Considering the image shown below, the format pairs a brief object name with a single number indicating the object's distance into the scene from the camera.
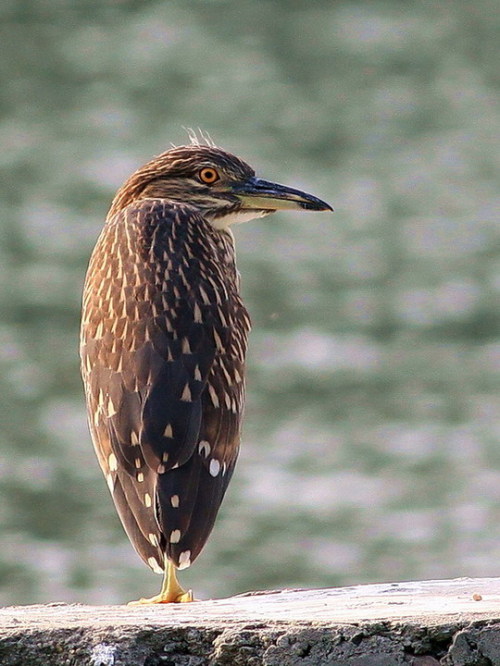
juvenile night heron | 13.34
